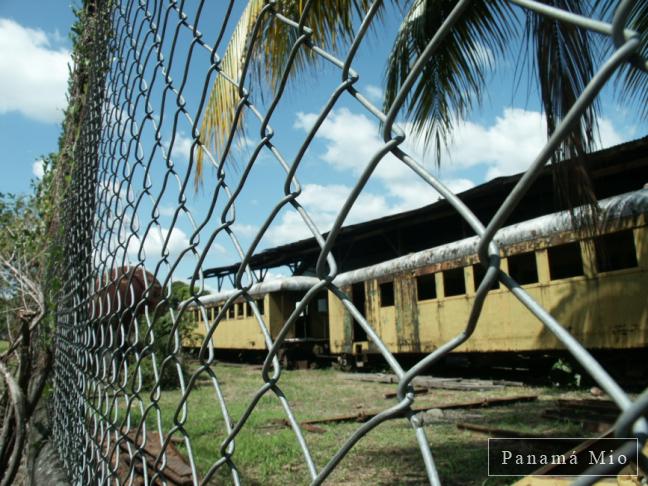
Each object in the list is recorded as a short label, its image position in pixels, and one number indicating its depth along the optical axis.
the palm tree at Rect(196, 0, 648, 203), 3.88
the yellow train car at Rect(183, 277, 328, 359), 12.16
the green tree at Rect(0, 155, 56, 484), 2.63
